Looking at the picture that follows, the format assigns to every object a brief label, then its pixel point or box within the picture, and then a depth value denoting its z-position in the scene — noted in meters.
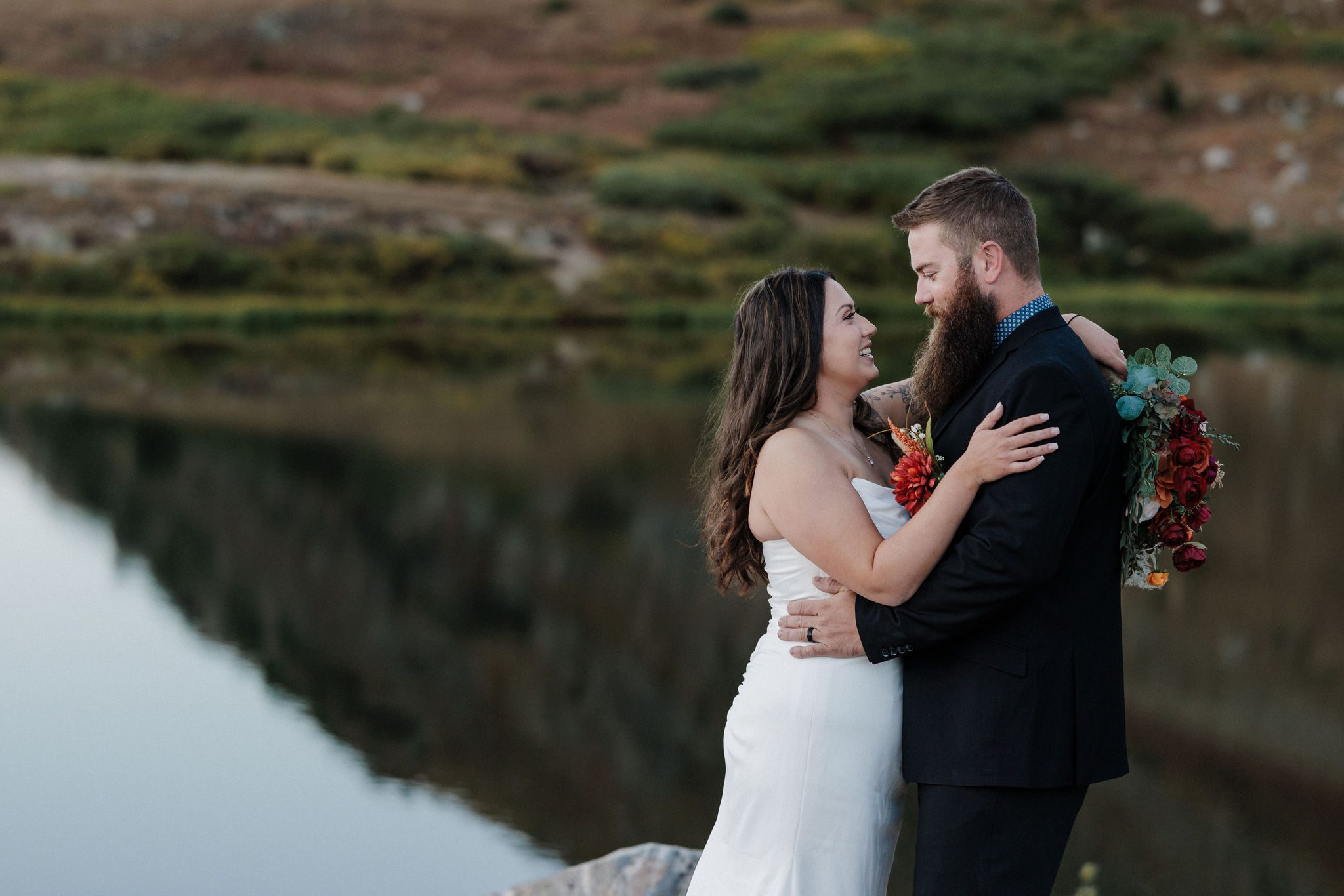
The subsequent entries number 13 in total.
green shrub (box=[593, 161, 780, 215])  24.33
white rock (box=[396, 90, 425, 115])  31.34
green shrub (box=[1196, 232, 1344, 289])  24.94
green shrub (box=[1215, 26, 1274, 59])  34.34
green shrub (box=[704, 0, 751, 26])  37.44
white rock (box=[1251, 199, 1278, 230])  26.95
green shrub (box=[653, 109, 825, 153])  29.64
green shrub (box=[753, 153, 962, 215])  26.50
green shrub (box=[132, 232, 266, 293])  19.42
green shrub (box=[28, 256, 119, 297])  18.95
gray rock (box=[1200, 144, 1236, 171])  29.39
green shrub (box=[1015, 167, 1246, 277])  26.02
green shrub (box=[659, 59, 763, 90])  33.53
